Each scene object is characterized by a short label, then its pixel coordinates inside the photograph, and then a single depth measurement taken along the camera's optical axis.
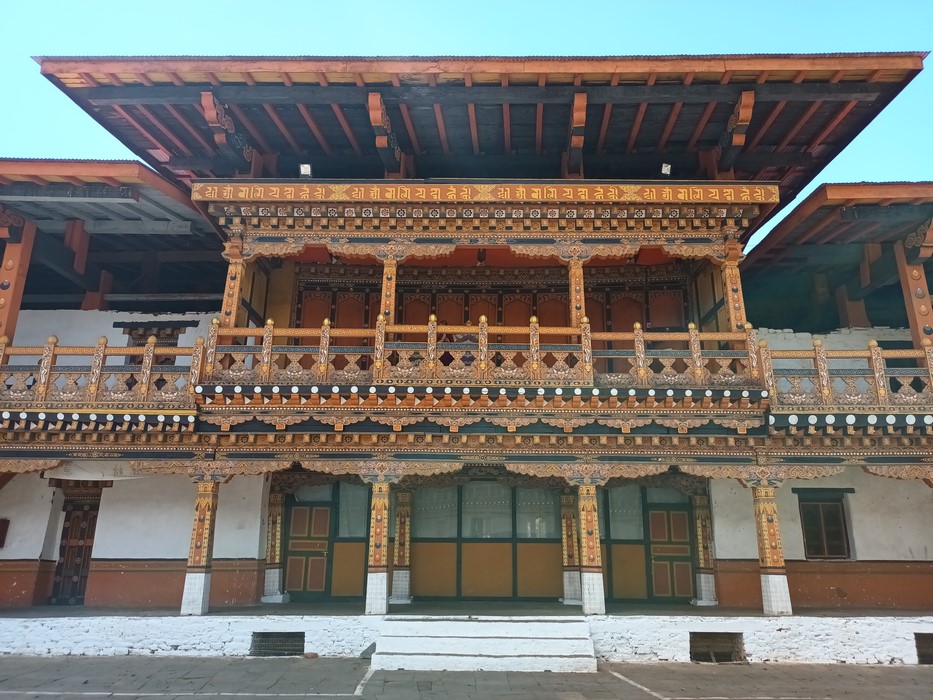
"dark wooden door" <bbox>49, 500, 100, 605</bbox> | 12.62
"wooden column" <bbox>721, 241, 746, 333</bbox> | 11.18
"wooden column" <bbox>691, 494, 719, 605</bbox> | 12.33
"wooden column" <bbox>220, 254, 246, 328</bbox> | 11.22
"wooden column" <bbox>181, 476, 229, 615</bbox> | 10.34
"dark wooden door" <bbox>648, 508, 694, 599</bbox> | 12.75
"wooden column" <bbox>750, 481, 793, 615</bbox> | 10.21
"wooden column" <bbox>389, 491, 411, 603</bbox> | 12.71
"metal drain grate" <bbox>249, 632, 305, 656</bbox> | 10.16
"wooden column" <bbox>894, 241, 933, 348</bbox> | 11.26
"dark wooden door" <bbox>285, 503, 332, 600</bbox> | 12.93
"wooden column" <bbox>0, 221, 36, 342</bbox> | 11.50
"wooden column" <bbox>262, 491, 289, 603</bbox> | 12.52
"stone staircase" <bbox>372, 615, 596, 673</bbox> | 9.26
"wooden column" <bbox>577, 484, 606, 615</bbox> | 10.23
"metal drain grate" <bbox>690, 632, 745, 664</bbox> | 10.07
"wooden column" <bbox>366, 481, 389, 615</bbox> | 10.27
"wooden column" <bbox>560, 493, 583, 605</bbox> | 12.58
